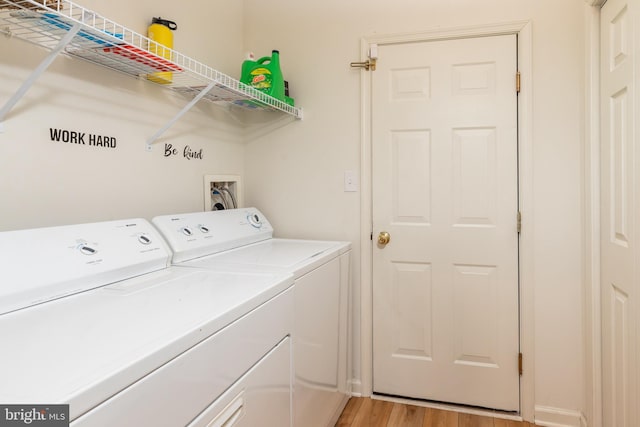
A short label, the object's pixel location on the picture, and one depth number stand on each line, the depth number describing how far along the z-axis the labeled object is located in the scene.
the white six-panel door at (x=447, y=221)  2.13
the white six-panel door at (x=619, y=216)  1.49
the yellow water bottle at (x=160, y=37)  1.67
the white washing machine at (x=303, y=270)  1.57
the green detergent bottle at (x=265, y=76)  2.19
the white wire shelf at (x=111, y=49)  1.06
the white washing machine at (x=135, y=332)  0.69
